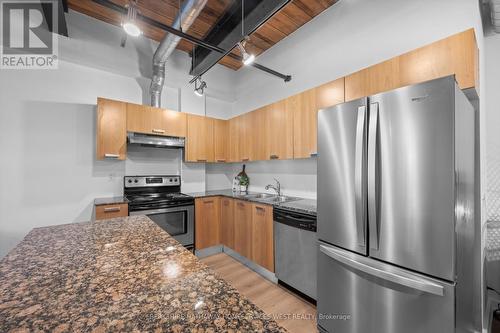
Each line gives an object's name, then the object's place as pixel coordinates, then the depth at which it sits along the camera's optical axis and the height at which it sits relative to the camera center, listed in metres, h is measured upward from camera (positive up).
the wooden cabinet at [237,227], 2.46 -0.84
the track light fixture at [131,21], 1.41 +1.00
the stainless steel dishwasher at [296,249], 1.96 -0.84
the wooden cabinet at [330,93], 2.01 +0.73
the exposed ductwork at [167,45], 2.13 +1.59
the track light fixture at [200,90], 2.58 +0.96
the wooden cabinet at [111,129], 2.59 +0.47
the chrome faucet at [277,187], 3.07 -0.31
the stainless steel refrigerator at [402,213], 1.10 -0.28
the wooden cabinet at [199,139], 3.29 +0.44
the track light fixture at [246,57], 1.85 +0.97
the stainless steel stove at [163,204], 2.64 -0.50
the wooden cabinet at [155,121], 2.81 +0.65
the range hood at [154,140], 2.75 +0.36
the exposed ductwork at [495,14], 1.62 +1.25
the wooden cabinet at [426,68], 1.35 +0.73
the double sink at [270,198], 2.77 -0.45
